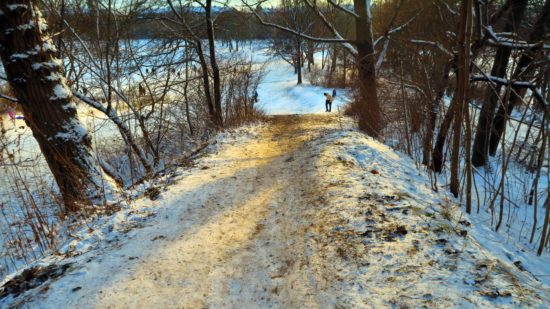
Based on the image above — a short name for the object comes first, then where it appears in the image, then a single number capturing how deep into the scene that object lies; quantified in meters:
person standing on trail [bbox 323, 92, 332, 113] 18.18
